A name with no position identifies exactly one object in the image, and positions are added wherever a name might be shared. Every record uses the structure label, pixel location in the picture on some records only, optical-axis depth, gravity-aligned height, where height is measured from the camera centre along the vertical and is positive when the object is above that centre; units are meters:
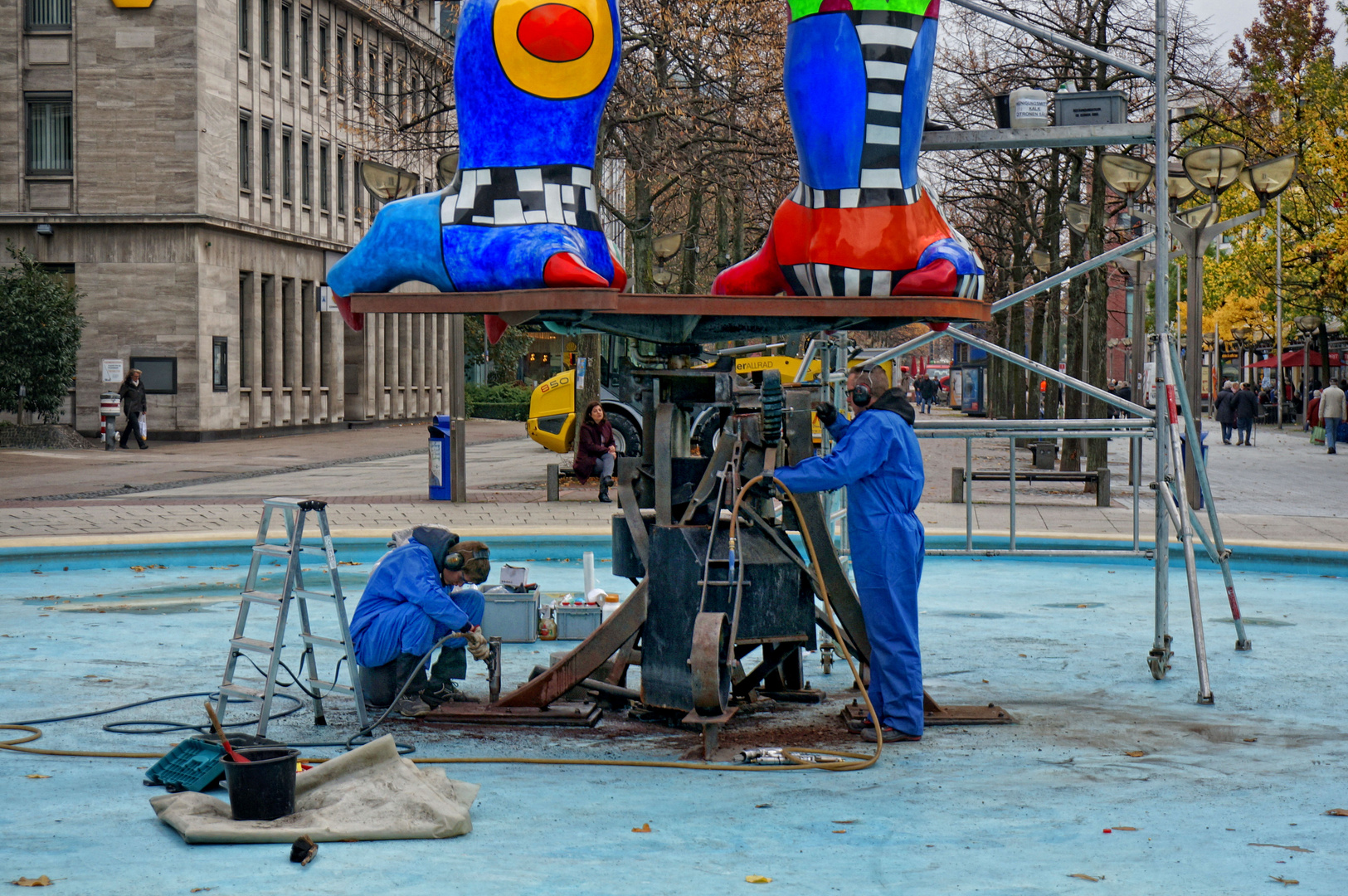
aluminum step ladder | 7.00 -0.97
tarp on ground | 5.54 -1.59
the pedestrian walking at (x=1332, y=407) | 34.03 +0.10
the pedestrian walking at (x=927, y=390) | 69.70 +0.91
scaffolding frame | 8.70 +0.10
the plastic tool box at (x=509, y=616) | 10.08 -1.45
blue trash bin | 19.75 -0.70
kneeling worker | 7.57 -1.04
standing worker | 7.09 -0.60
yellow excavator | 26.28 +0.04
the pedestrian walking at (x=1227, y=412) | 38.38 -0.03
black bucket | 5.61 -1.48
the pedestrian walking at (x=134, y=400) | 33.78 +0.07
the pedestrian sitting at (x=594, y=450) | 21.42 -0.64
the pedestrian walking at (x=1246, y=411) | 37.62 -0.01
